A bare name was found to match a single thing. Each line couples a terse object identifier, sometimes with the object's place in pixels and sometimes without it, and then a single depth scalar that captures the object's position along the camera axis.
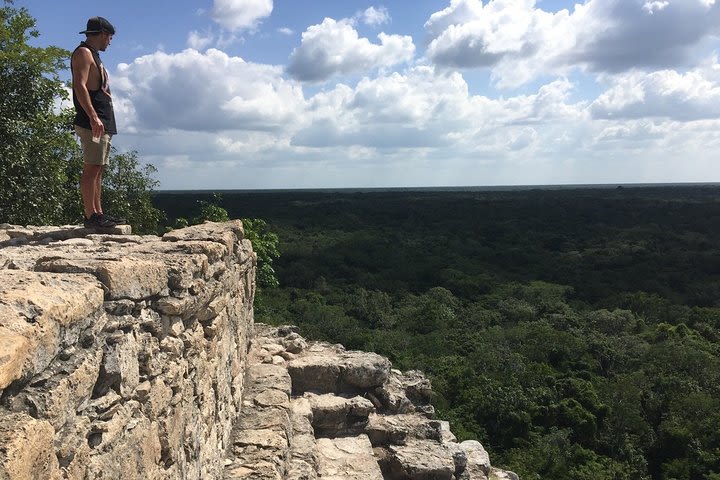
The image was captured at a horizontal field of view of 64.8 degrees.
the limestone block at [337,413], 7.16
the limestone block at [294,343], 8.76
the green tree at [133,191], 14.04
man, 4.32
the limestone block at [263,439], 5.16
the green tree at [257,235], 14.52
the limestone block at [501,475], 10.75
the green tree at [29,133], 8.43
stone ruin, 2.15
